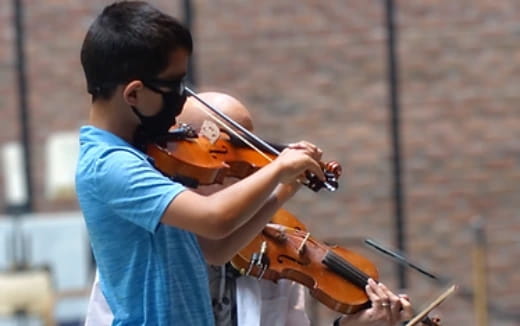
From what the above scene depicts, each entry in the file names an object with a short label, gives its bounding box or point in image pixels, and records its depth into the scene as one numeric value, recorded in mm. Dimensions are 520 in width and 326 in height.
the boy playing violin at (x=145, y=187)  4070
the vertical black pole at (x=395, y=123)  14562
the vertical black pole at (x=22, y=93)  14961
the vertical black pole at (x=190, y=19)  14703
